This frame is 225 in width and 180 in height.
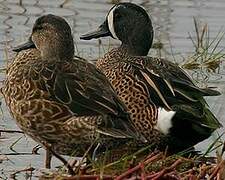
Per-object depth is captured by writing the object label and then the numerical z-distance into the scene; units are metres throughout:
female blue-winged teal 12.99
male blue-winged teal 14.69
